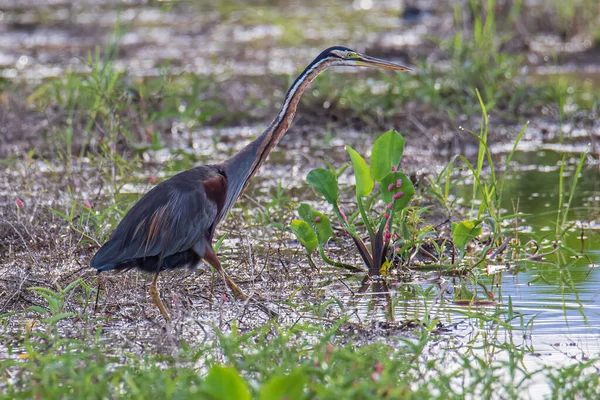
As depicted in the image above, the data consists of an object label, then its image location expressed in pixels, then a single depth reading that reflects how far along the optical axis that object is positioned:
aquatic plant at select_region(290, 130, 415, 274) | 11.37
